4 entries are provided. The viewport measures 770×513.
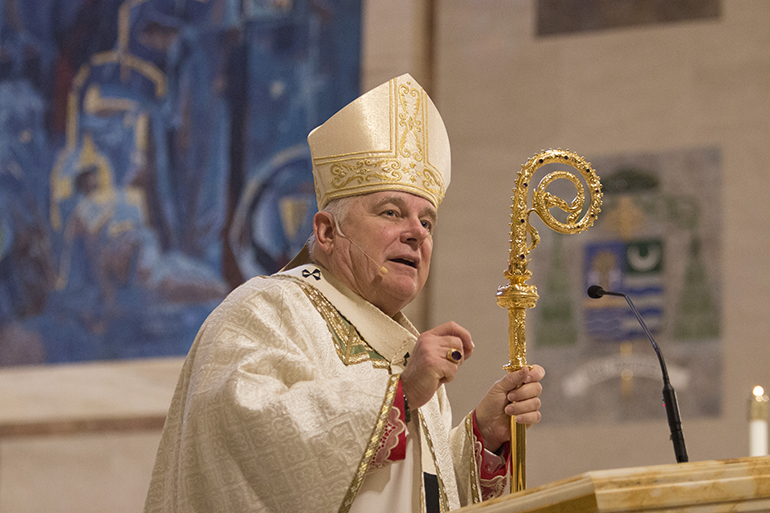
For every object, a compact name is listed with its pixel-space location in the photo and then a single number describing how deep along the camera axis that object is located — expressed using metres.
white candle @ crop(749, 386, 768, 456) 7.85
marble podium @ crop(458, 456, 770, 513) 3.92
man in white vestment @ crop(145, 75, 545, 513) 5.43
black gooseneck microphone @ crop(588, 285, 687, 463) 5.12
